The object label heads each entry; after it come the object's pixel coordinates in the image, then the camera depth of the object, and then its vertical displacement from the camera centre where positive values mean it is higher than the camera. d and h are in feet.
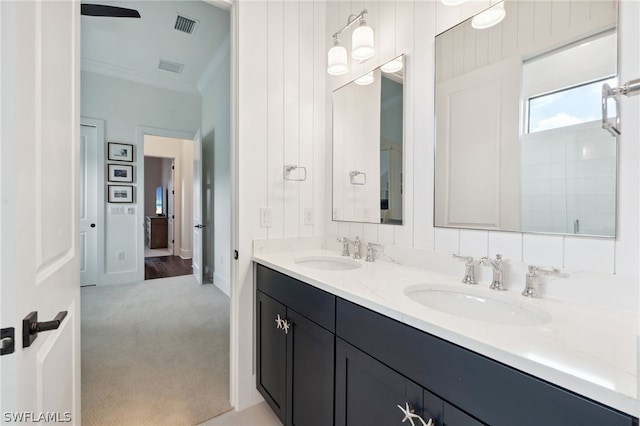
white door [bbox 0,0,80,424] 1.78 +0.04
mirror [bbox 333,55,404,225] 5.13 +1.28
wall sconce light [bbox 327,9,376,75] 5.01 +3.03
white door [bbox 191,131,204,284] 13.93 -0.10
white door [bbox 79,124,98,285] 12.61 +0.10
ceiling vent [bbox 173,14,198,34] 9.38 +6.34
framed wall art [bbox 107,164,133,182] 13.26 +1.67
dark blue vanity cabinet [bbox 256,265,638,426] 1.91 -1.58
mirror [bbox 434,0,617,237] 2.99 +1.12
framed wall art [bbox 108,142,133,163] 13.26 +2.68
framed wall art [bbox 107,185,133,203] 13.30 +0.66
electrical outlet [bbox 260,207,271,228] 5.85 -0.18
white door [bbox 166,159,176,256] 22.58 -0.44
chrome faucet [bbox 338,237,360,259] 5.65 -0.76
